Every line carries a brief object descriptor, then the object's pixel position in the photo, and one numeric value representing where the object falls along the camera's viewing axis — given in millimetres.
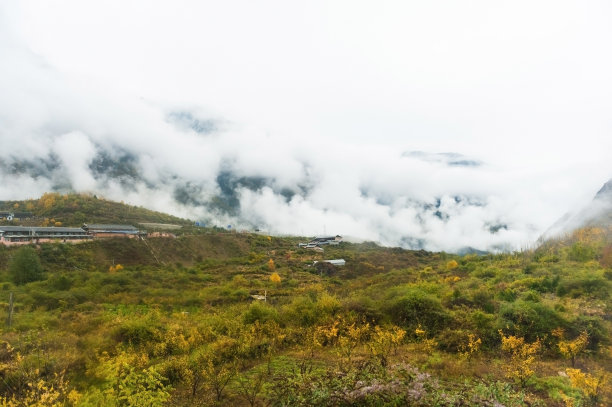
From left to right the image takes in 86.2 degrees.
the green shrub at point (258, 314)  20188
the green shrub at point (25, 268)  50112
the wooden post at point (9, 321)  21725
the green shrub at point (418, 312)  19406
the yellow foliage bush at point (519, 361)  11978
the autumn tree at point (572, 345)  14438
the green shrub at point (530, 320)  17328
